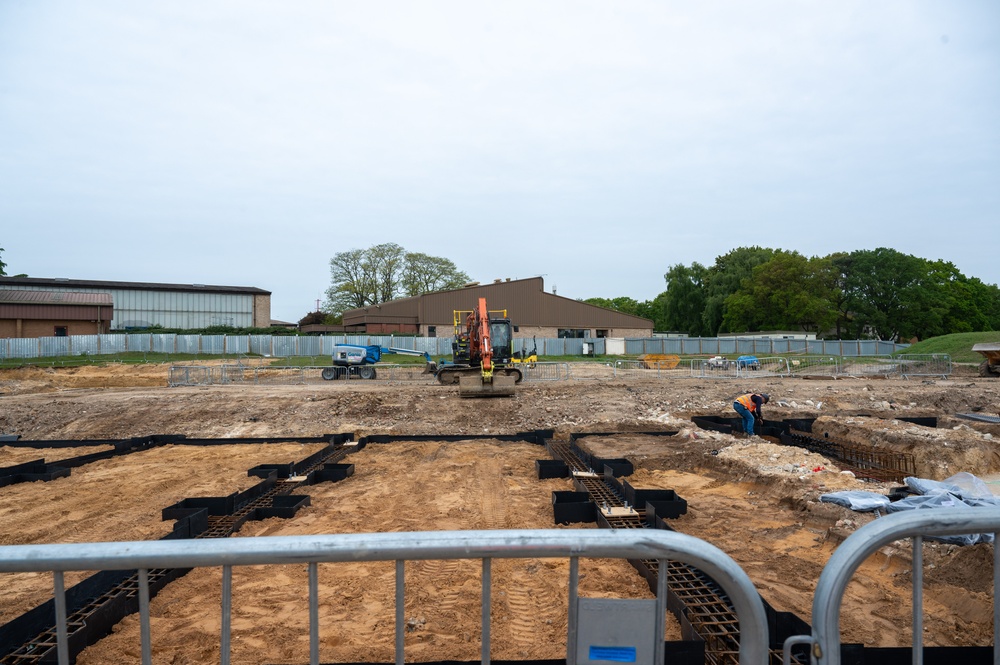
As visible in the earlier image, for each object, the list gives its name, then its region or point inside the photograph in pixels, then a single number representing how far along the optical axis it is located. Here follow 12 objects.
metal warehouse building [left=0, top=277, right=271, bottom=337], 50.22
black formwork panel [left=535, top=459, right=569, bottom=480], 9.27
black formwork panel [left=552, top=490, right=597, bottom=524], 6.88
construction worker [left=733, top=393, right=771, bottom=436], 12.37
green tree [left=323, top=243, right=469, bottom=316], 60.81
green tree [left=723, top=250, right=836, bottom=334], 52.44
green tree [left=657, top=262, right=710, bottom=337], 66.38
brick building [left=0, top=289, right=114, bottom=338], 39.41
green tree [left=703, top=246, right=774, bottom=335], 62.19
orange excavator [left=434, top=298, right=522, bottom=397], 18.20
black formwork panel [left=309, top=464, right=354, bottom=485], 9.22
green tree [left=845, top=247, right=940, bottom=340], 53.28
